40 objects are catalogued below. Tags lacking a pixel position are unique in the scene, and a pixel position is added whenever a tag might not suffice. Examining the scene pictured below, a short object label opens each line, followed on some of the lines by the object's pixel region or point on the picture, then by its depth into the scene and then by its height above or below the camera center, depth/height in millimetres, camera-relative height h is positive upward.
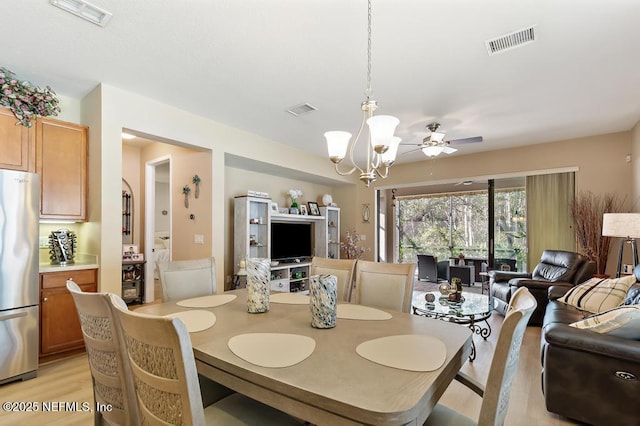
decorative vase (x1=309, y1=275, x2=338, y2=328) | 1575 -429
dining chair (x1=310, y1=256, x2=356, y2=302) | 2439 -447
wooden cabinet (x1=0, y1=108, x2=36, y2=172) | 2768 +681
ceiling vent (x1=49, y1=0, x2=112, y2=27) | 1997 +1385
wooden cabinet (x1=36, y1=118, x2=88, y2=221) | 3031 +507
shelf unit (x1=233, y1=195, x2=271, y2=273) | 4922 -193
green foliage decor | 2717 +1099
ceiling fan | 3816 +912
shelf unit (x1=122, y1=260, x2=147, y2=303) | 4887 -1022
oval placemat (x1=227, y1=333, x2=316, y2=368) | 1191 -559
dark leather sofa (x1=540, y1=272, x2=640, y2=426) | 1845 -1017
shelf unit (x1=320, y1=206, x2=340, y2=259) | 6902 -350
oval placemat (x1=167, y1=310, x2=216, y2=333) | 1609 -577
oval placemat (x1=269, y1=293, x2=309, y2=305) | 2154 -599
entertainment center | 4996 -402
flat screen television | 5633 -464
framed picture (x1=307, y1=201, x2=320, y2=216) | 6562 +163
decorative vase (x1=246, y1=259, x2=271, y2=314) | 1871 -418
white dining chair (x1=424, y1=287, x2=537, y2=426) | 964 -487
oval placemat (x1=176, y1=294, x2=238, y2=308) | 2068 -593
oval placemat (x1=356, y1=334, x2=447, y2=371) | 1165 -565
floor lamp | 3377 -124
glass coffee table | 3041 -979
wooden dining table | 915 -568
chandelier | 1929 +528
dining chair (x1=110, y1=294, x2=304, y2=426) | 909 -480
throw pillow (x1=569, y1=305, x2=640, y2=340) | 1928 -701
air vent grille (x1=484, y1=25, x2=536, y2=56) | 2260 +1335
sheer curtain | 5246 +23
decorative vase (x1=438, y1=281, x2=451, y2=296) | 3639 -865
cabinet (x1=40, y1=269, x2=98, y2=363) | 2852 -917
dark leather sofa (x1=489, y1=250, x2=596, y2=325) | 3992 -880
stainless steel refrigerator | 2520 -476
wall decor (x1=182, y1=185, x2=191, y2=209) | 4584 +364
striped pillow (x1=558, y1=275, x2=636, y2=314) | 2832 -767
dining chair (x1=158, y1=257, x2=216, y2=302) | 2373 -492
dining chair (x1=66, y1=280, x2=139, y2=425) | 1316 -618
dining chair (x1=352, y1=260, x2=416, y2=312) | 2170 -501
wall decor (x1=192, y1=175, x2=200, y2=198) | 4395 +489
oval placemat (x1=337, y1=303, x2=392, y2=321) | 1792 -588
